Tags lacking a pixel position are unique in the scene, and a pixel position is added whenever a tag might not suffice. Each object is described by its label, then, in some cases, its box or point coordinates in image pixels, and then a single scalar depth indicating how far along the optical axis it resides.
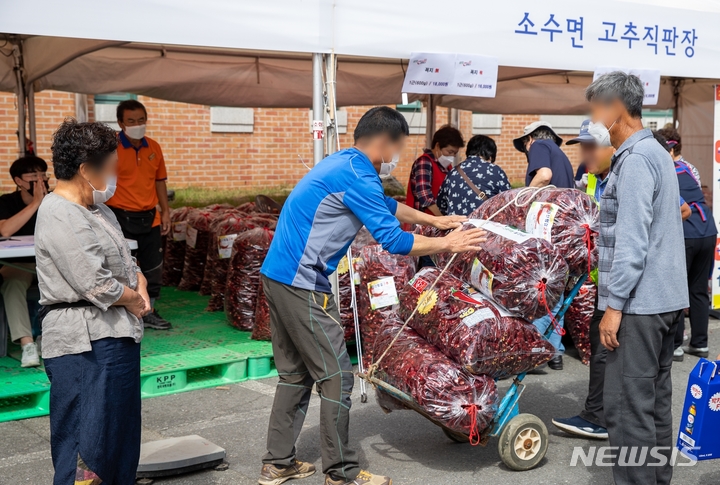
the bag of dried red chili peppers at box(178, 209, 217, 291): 7.85
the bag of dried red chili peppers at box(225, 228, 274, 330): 6.42
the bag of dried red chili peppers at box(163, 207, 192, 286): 8.55
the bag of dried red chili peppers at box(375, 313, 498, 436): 3.71
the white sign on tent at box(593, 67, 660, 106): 6.21
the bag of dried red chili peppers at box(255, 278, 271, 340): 5.99
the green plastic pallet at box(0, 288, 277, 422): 4.86
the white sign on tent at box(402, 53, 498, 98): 5.30
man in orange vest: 6.48
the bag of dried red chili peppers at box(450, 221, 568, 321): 3.76
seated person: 5.53
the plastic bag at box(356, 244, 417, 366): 5.55
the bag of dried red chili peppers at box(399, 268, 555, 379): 3.75
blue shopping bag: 3.10
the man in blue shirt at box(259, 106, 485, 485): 3.62
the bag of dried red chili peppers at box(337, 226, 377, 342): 5.67
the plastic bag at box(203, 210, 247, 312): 7.12
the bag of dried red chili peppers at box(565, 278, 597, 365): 6.07
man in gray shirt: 3.16
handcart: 3.91
